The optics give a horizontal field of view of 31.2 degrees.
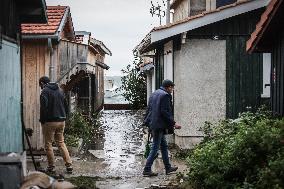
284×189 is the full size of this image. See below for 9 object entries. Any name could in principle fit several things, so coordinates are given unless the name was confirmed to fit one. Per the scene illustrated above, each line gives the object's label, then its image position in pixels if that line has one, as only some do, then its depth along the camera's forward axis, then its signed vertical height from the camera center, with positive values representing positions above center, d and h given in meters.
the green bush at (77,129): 16.59 -1.73
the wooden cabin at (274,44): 9.22 +0.69
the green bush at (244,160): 6.69 -1.24
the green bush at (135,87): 34.50 -0.64
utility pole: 23.96 +3.13
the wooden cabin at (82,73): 14.39 +0.17
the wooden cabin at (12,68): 8.44 +0.18
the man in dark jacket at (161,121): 10.66 -0.92
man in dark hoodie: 10.74 -0.83
